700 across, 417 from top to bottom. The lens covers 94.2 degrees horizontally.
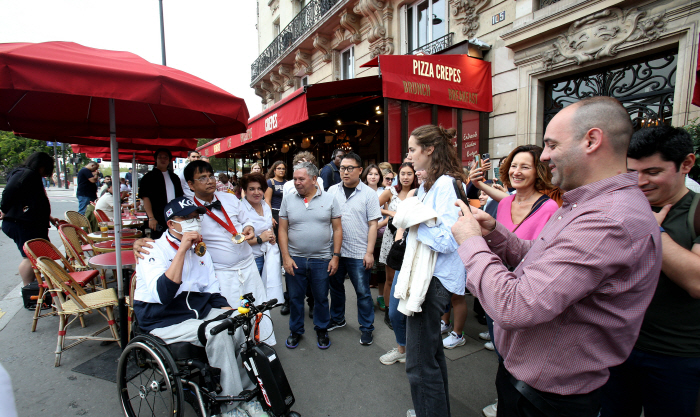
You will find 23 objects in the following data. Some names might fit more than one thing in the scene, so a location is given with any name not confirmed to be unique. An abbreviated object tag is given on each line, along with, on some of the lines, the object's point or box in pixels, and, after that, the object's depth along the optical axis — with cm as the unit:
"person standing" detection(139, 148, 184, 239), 447
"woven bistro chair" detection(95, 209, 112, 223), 675
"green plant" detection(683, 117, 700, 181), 332
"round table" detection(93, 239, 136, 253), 453
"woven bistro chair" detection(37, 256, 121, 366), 328
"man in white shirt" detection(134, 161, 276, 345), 296
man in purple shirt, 101
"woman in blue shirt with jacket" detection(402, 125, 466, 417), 207
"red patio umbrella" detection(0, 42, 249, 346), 211
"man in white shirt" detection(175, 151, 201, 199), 499
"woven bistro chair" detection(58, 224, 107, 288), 464
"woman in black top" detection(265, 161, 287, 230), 510
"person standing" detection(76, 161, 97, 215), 847
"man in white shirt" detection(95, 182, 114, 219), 699
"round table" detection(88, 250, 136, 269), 357
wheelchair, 208
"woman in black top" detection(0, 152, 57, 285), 455
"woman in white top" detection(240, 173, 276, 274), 377
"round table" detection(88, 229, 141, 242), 515
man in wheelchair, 227
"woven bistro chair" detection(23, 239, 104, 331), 376
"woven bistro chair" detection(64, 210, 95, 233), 638
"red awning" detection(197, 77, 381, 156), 603
